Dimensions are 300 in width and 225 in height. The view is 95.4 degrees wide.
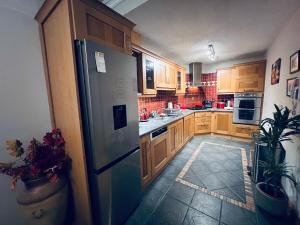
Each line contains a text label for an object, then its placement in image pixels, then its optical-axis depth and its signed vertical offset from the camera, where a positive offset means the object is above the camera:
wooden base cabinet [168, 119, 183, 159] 2.65 -0.83
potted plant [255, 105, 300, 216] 1.45 -0.84
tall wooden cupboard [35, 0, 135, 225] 1.05 +0.42
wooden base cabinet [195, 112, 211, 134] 4.25 -0.80
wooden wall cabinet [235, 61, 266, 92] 3.55 +0.49
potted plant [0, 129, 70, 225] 1.09 -0.65
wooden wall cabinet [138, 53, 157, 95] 2.28 +0.41
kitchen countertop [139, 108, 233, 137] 1.93 -0.44
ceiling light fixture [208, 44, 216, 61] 2.98 +1.06
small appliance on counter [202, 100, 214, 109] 4.57 -0.25
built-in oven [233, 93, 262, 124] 3.58 -0.34
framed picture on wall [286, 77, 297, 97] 1.60 +0.11
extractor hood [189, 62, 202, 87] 4.55 +0.79
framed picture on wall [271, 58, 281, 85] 2.33 +0.40
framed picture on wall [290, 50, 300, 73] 1.53 +0.38
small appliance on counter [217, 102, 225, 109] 4.38 -0.29
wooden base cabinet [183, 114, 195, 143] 3.42 -0.82
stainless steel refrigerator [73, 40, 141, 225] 1.07 -0.24
